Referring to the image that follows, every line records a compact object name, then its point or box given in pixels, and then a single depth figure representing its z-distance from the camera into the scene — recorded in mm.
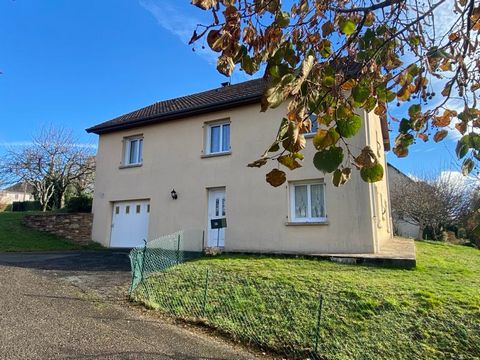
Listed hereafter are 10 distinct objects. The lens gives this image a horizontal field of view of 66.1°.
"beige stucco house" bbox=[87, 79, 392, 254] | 11288
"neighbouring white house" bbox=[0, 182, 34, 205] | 52244
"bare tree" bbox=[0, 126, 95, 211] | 25469
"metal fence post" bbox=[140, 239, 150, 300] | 7747
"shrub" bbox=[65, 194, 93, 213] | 16828
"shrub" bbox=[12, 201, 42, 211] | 25888
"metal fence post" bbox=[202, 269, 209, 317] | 6448
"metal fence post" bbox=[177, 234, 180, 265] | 10481
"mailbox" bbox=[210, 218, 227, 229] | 12086
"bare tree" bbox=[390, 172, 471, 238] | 23891
